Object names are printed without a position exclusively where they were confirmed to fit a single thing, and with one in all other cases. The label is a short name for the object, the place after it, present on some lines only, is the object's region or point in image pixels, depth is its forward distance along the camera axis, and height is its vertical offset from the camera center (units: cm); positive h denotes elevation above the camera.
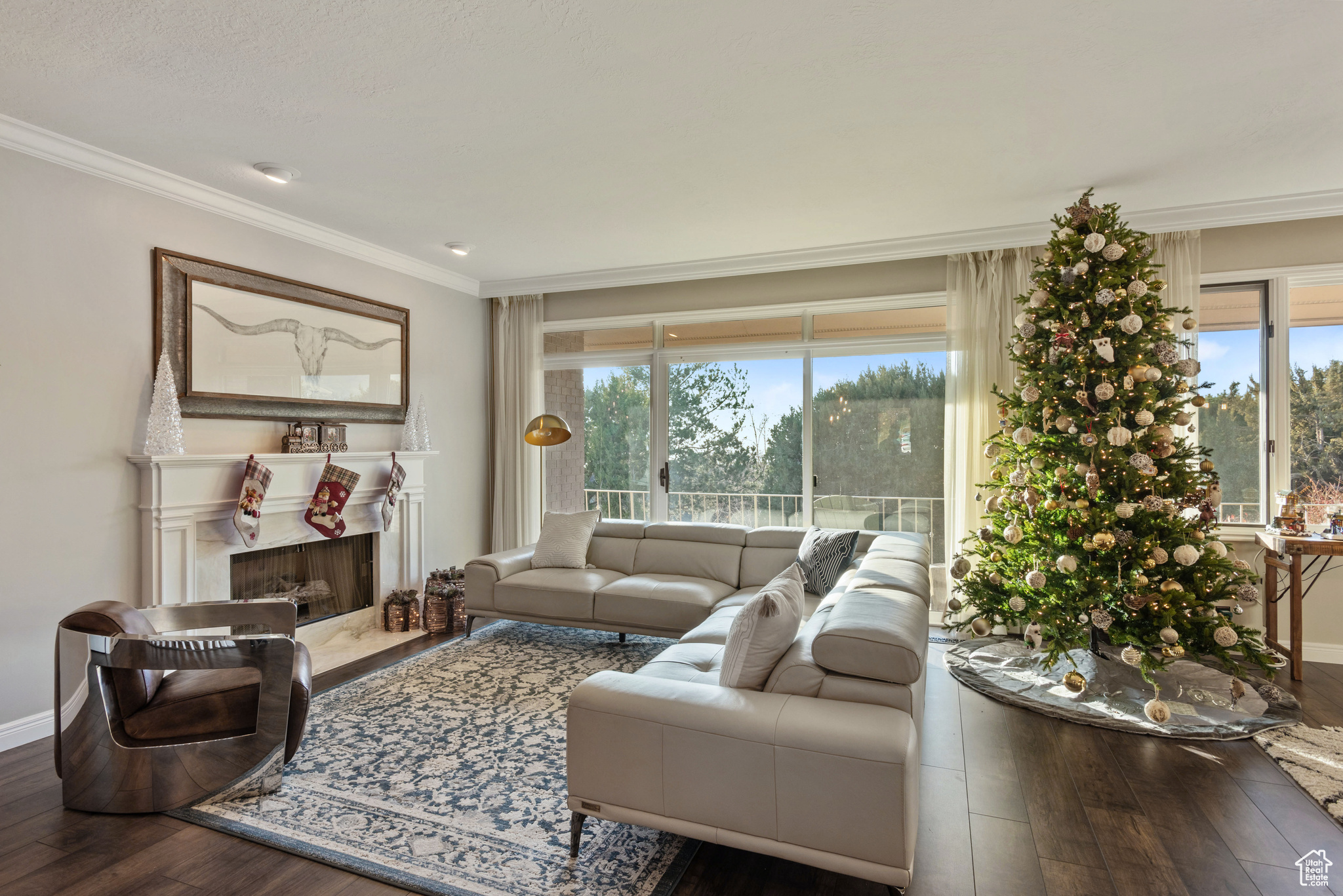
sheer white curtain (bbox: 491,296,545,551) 584 +28
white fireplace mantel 334 -38
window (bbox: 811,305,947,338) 482 +91
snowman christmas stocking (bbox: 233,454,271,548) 365 -30
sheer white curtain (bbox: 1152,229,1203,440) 408 +110
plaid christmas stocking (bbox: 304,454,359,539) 414 -35
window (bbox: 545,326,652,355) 570 +92
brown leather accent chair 227 -96
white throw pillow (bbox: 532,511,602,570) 462 -66
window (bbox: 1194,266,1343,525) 395 +35
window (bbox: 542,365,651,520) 573 +2
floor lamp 493 +10
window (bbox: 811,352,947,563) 482 +3
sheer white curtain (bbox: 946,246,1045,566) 446 +61
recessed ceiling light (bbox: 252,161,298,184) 327 +136
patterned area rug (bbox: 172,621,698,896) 200 -126
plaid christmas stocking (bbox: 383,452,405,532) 467 -32
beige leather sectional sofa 171 -82
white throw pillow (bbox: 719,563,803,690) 208 -61
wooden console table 341 -60
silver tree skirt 298 -122
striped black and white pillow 386 -65
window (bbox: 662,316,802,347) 523 +92
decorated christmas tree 305 -18
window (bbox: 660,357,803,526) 525 +3
